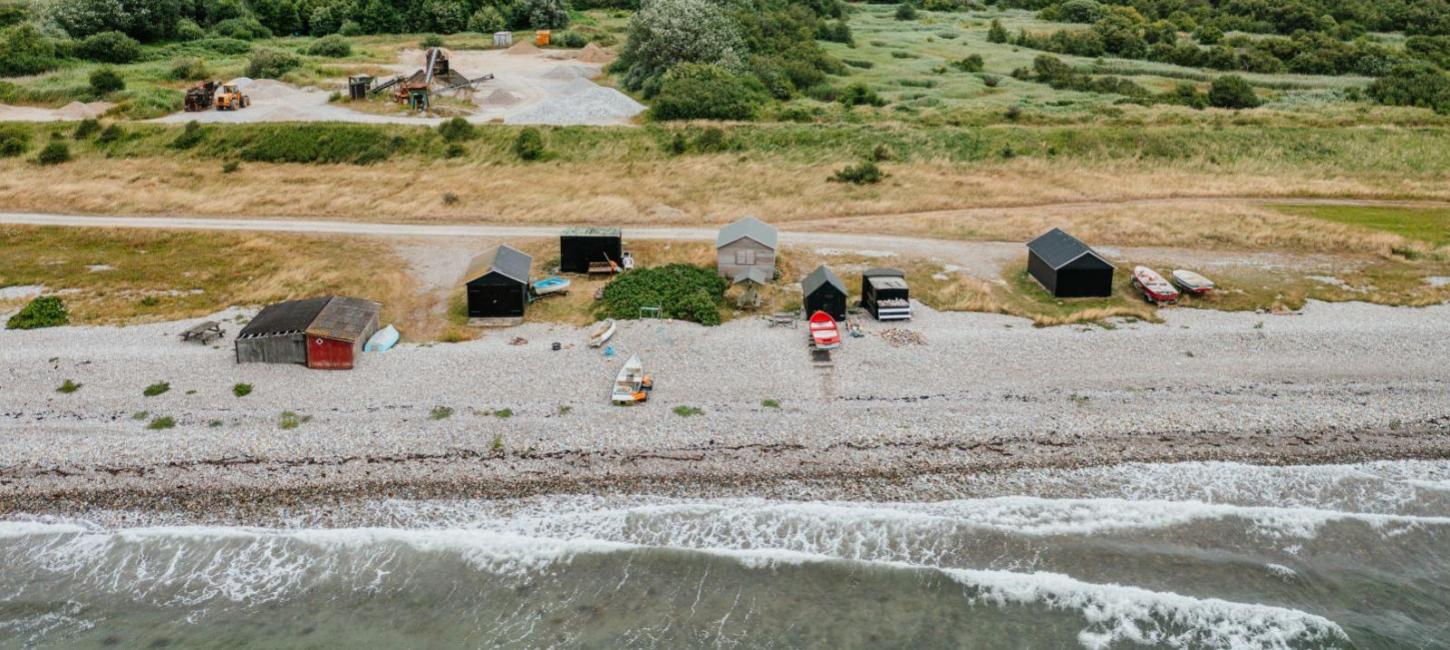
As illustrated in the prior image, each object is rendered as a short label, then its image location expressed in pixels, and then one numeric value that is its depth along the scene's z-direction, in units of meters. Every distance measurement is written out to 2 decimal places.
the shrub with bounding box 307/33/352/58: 100.74
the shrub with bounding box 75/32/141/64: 94.62
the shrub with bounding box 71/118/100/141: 68.94
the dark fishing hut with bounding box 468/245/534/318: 38.91
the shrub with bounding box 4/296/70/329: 39.12
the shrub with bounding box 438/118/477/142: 68.38
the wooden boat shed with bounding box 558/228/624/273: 44.53
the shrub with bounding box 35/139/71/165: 65.19
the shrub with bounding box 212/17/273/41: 109.62
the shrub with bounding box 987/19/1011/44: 121.19
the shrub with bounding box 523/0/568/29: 116.62
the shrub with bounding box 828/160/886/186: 59.91
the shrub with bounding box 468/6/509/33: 116.25
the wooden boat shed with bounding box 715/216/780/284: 42.59
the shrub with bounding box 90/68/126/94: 79.38
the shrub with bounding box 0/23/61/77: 86.38
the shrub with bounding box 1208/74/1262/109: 80.06
